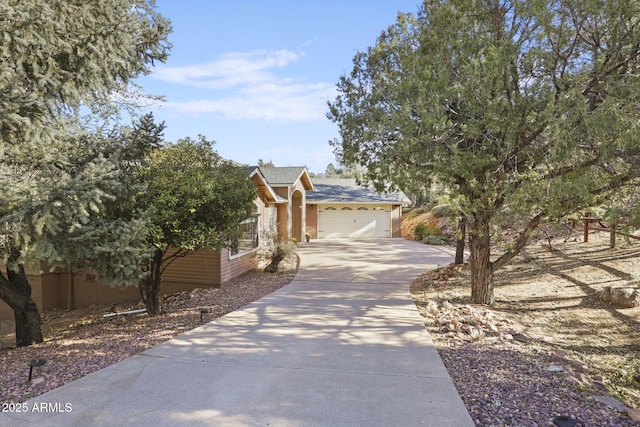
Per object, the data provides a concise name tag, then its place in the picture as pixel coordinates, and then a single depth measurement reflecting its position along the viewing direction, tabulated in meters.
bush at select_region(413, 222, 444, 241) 22.64
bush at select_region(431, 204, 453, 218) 24.14
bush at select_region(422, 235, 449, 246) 20.78
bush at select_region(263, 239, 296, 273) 12.80
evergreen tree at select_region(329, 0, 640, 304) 5.05
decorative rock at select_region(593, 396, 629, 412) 3.74
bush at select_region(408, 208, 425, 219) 29.02
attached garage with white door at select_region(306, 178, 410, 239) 24.38
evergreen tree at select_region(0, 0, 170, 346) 5.20
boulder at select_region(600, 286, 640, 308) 7.73
